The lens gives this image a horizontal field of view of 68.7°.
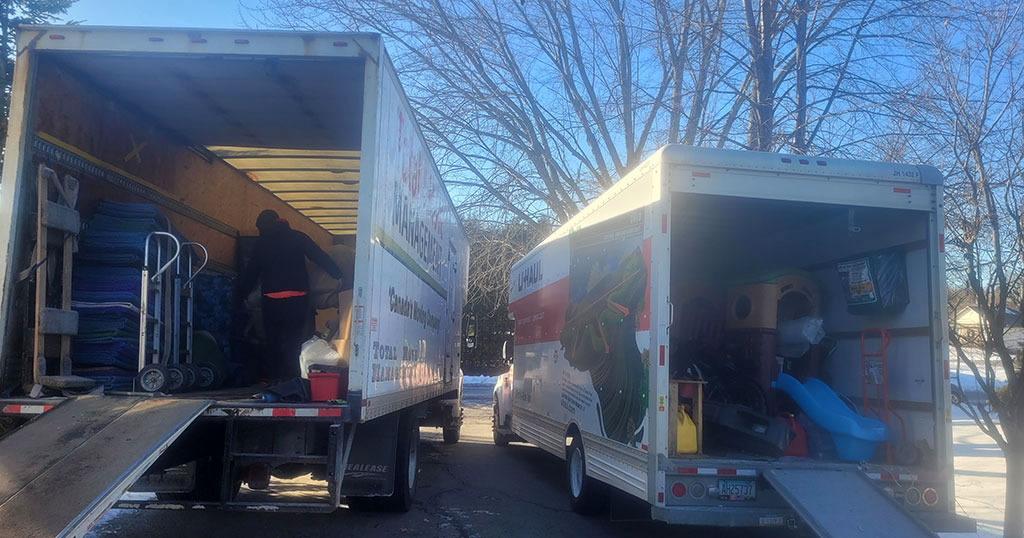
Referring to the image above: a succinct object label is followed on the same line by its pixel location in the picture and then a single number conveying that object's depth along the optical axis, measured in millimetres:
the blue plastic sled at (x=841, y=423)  5688
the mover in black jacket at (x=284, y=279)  7059
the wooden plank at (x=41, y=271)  5039
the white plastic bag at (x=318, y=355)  5570
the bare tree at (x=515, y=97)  13653
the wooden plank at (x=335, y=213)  11030
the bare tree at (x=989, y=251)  5352
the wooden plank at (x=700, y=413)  5633
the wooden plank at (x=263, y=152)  8048
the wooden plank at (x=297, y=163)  8477
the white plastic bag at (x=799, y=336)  6609
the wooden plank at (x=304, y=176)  9040
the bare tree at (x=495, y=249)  15414
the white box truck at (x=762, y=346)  5266
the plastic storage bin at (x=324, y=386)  5203
